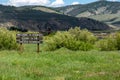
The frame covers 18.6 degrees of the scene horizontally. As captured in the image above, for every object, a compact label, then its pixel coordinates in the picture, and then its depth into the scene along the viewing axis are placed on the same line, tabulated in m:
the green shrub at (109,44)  68.84
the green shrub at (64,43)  58.31
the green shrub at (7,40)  55.61
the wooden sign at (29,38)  38.28
